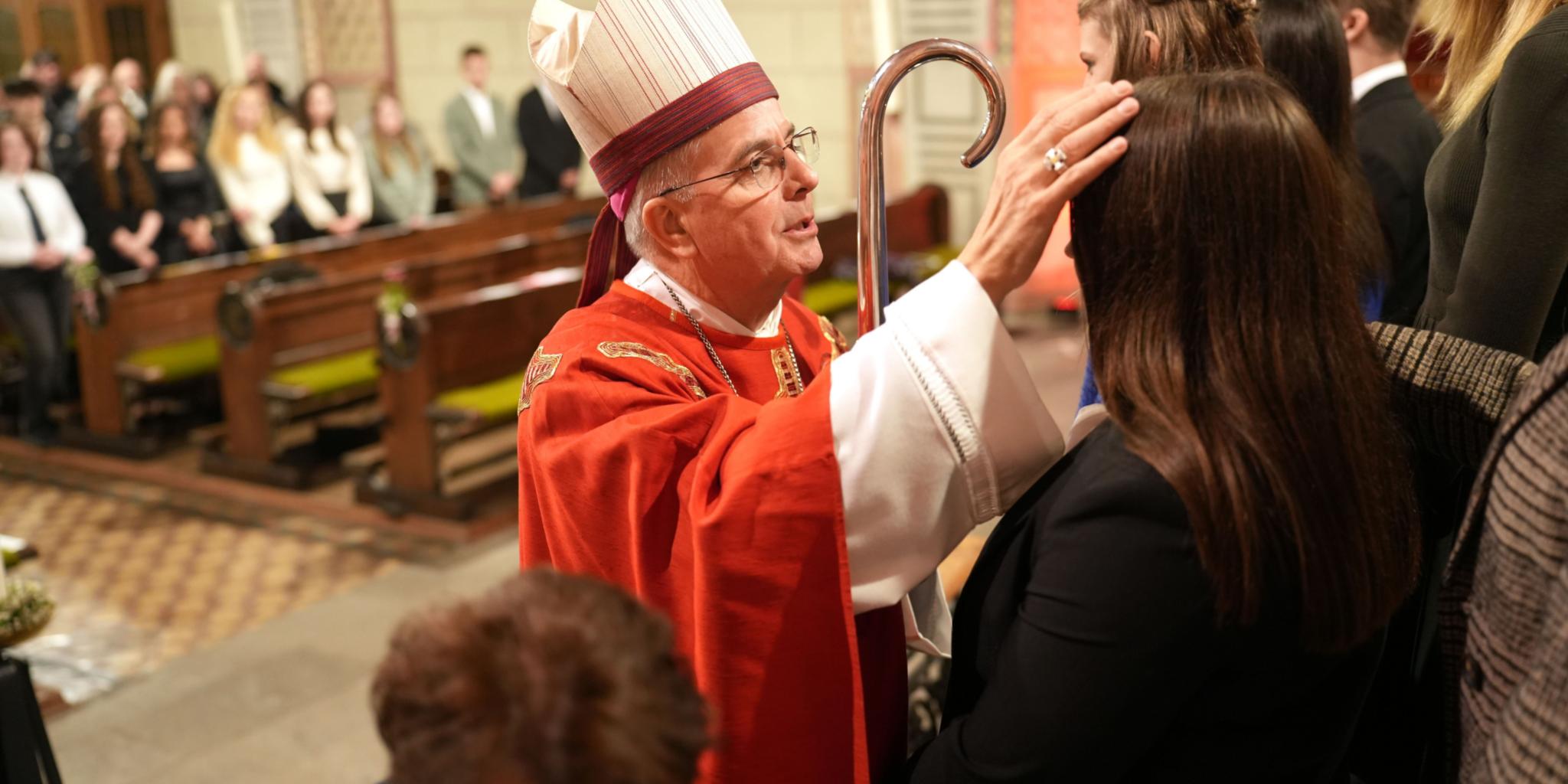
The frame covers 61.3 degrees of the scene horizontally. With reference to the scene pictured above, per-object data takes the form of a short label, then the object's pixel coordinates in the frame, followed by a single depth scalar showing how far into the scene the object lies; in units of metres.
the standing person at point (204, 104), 10.01
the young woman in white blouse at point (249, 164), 7.83
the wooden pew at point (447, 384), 5.26
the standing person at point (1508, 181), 1.57
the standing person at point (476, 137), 9.12
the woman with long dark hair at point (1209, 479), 1.06
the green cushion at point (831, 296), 7.00
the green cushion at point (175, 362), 6.18
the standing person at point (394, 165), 8.50
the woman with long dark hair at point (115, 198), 6.98
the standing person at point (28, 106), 7.05
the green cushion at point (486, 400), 5.17
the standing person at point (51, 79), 9.90
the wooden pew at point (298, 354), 5.79
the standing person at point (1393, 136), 2.51
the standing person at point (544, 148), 9.01
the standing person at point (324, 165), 8.09
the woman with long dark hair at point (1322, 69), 2.14
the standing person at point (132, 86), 10.15
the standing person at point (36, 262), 6.29
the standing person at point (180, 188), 7.36
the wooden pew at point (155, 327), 6.24
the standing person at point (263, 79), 8.87
